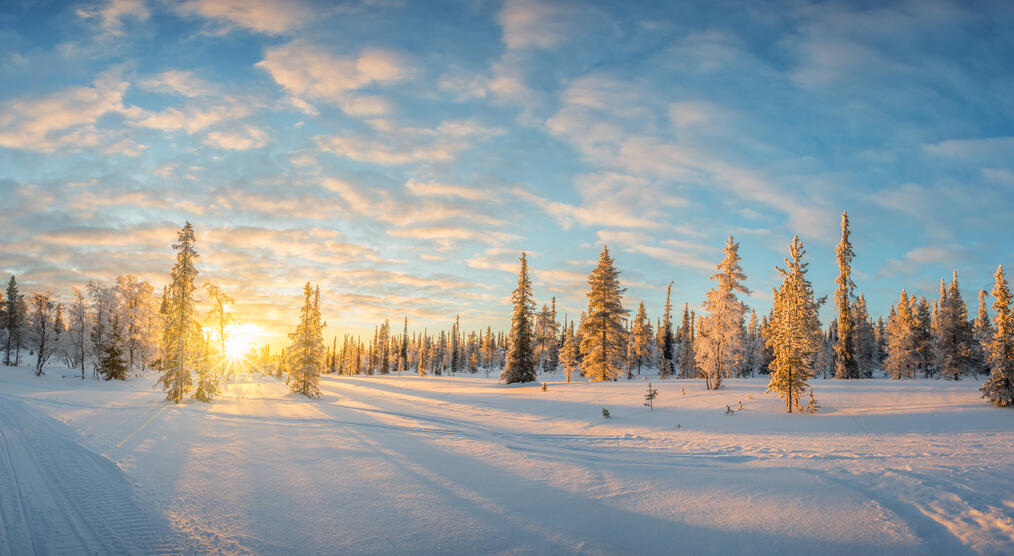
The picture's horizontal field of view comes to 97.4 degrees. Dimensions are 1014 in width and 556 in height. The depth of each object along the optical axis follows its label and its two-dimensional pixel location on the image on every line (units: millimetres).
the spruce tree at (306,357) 36094
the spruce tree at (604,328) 44594
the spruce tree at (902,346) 59656
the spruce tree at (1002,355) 20594
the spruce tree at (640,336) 70250
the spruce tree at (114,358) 49219
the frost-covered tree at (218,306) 35219
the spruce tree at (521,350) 46531
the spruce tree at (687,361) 67562
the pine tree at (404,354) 114625
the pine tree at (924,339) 63531
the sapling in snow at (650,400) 25011
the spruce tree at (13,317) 64312
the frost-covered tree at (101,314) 51719
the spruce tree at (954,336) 51594
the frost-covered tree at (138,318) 54281
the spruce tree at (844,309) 40281
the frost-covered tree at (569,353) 58375
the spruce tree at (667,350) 67969
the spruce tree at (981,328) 59438
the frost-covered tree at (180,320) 29234
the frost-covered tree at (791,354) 22234
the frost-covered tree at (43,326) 53922
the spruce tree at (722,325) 33688
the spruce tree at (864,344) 68812
